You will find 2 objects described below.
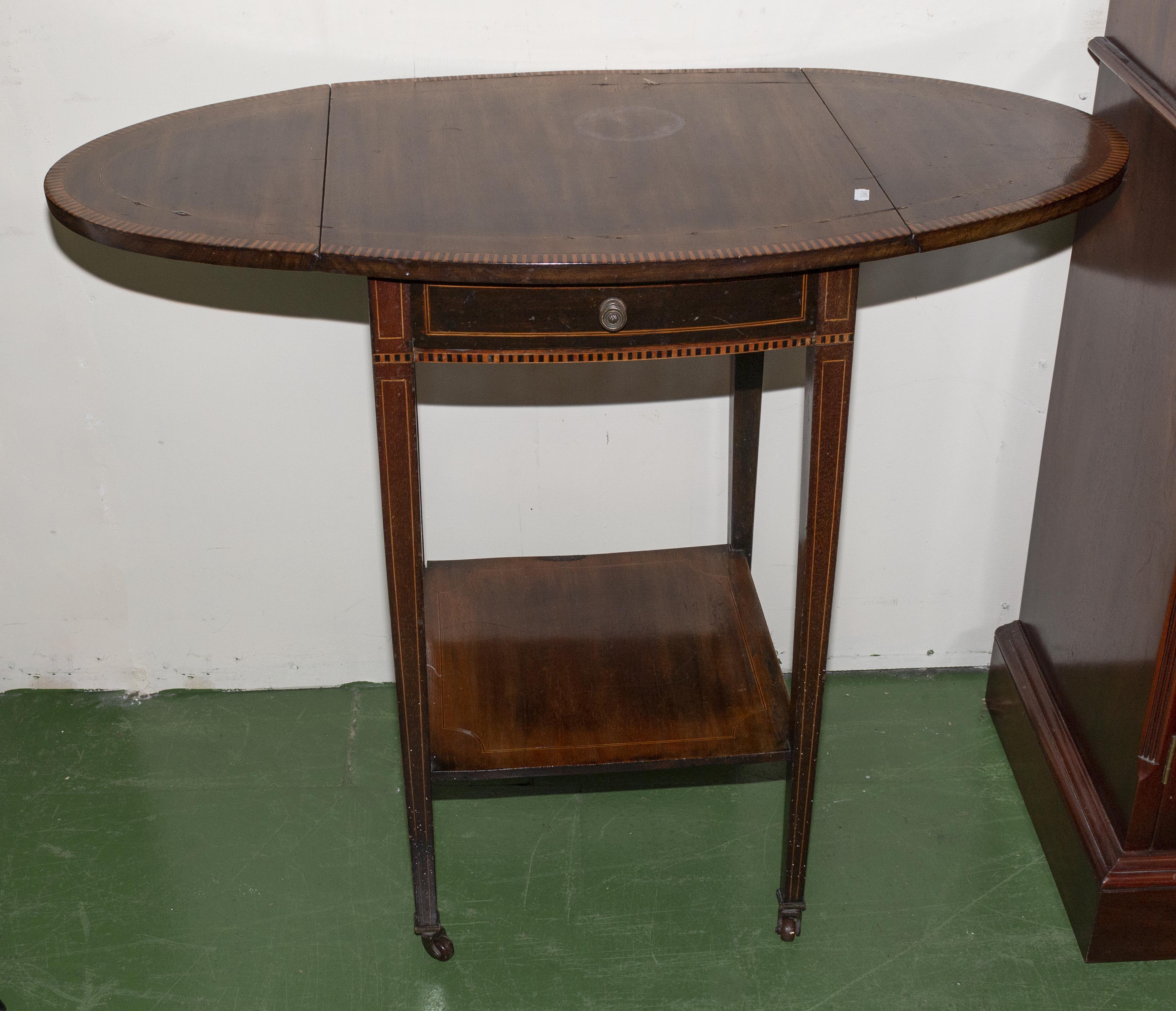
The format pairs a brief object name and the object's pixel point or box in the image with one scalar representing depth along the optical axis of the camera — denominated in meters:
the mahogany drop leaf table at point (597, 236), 1.33
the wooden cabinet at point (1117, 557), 1.66
